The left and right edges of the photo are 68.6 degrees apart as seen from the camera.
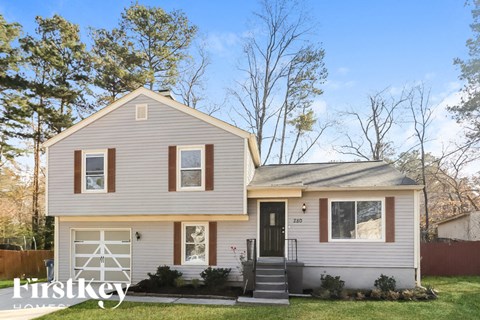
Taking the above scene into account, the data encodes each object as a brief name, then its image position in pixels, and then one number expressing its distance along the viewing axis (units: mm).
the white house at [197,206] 11320
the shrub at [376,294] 10180
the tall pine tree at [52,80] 19969
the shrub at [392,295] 10031
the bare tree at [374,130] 24406
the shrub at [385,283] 10516
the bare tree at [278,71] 23453
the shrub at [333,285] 10289
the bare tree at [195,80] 24422
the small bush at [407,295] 10023
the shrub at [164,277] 11430
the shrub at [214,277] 11180
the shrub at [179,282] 11371
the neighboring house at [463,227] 18766
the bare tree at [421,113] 23250
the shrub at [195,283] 11302
